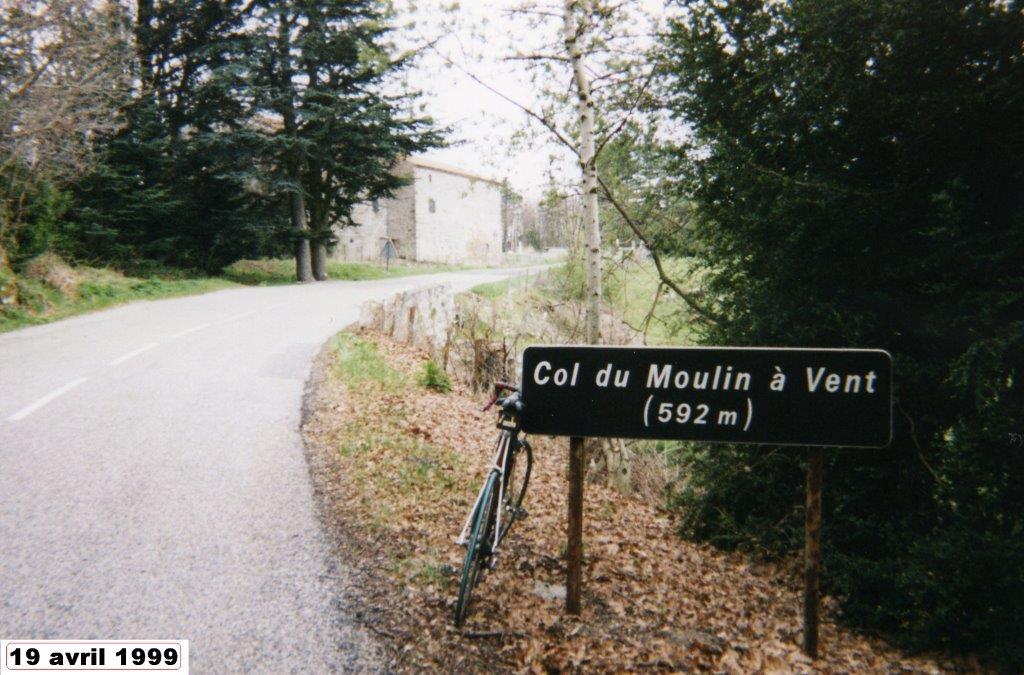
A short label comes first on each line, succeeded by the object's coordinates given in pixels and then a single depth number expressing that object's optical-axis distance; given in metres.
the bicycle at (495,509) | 3.41
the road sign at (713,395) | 2.96
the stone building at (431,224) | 41.62
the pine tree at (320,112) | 22.52
